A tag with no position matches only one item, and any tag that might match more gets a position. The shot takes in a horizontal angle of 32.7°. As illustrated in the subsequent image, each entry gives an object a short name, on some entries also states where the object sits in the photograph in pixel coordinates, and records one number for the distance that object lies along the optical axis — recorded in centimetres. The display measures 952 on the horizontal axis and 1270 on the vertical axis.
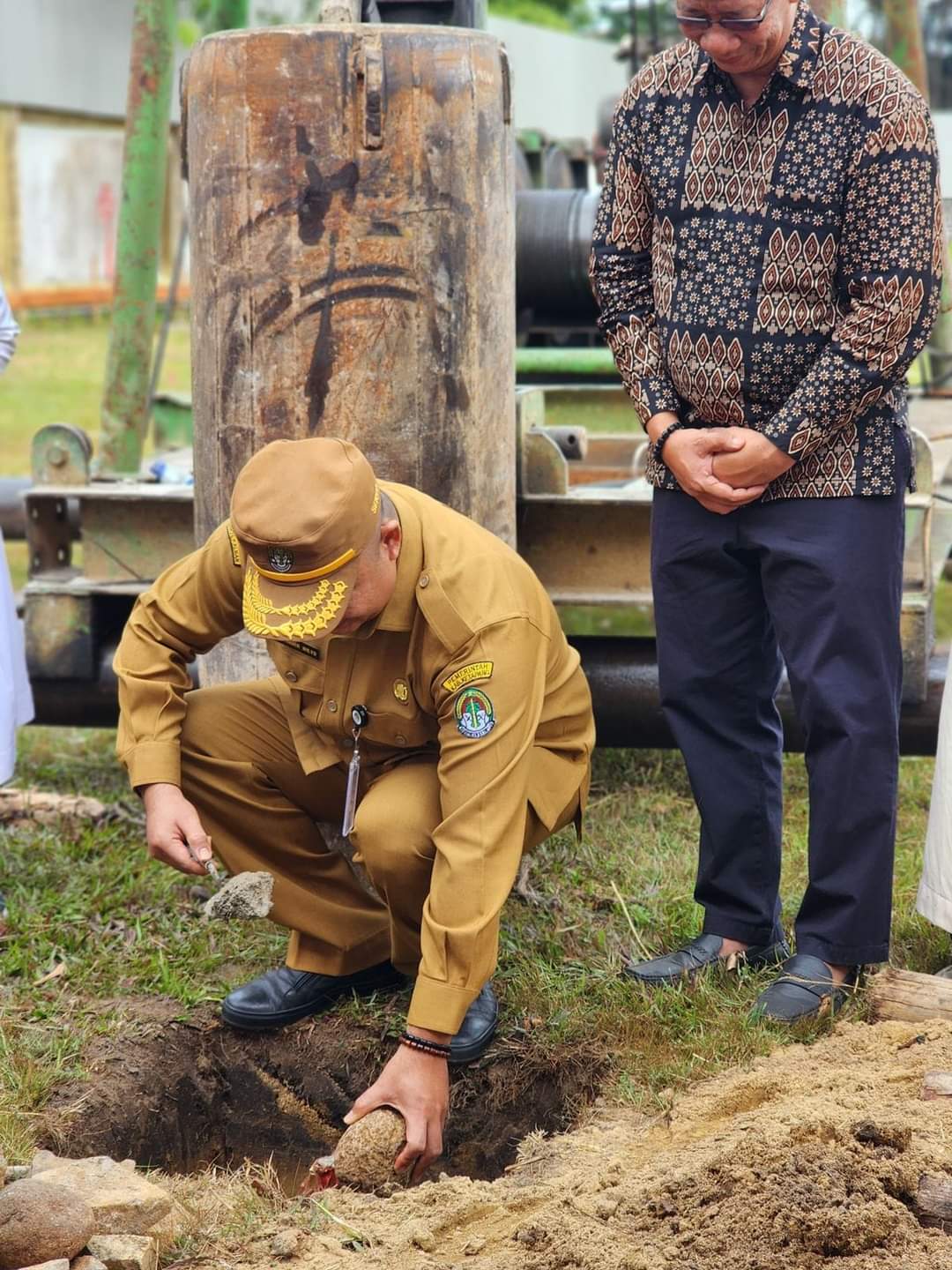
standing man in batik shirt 316
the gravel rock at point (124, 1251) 259
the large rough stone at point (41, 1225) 254
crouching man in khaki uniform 296
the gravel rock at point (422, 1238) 269
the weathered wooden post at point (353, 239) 364
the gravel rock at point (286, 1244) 271
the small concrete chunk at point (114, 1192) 271
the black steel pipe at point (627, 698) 490
